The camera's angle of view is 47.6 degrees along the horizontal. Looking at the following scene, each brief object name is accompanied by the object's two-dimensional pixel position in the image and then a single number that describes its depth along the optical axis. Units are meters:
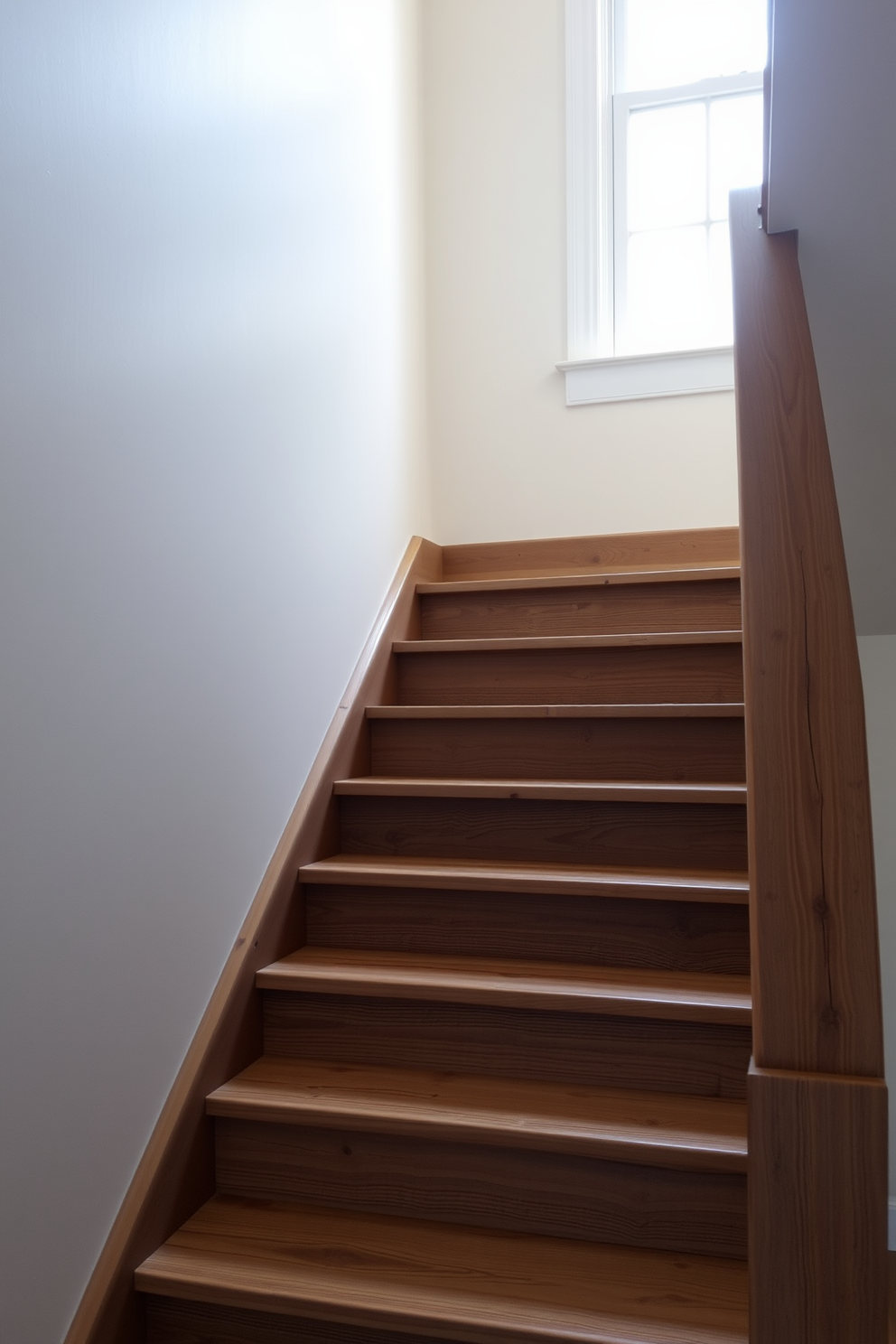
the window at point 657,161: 3.35
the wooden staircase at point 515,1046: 1.35
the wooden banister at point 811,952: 0.77
